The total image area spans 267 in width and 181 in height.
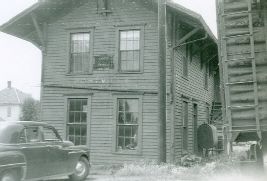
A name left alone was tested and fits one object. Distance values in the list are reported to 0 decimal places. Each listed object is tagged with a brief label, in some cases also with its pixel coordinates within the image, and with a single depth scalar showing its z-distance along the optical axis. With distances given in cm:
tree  4544
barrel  1881
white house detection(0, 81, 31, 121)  7600
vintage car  896
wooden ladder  911
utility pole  1144
